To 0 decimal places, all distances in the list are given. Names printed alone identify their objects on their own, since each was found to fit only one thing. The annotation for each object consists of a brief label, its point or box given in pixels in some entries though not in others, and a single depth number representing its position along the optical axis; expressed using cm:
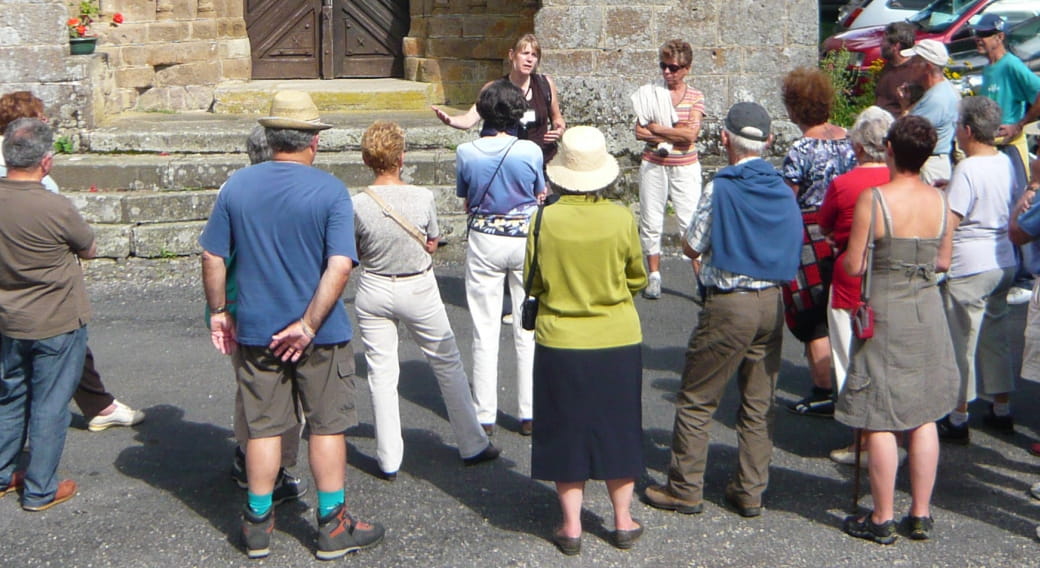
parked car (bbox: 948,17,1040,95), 1298
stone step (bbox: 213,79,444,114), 1118
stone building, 946
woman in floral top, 557
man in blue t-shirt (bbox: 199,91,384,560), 432
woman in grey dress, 451
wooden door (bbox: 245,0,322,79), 1208
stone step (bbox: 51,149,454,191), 909
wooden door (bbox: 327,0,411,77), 1212
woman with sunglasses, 783
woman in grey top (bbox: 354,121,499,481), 496
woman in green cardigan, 440
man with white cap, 629
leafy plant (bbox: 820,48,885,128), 1108
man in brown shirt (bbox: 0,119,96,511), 472
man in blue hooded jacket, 466
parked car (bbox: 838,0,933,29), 1747
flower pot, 958
